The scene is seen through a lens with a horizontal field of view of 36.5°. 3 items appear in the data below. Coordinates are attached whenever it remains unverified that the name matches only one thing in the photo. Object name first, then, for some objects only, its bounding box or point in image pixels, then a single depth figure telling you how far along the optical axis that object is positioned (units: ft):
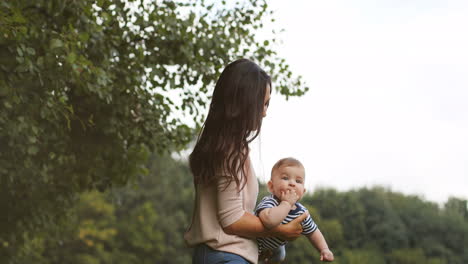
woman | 9.37
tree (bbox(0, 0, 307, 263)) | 20.21
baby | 9.66
